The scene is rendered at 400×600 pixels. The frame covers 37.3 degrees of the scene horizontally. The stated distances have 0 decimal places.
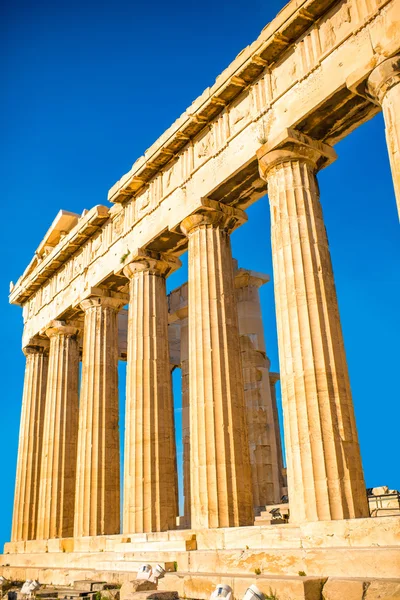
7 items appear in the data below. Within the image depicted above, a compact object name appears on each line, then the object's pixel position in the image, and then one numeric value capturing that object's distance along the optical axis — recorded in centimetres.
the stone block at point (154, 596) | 989
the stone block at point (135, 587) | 1119
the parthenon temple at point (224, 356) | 1223
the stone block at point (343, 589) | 832
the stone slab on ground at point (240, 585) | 885
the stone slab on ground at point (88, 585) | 1357
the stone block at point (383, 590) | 800
